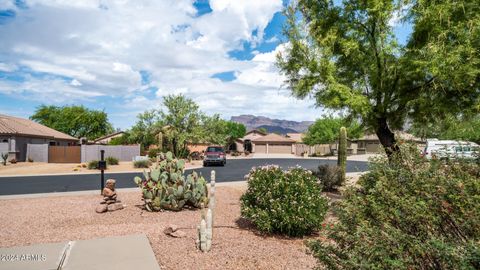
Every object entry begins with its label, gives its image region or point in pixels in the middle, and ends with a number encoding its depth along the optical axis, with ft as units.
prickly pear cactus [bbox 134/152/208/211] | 31.89
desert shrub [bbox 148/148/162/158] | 119.24
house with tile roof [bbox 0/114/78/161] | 101.09
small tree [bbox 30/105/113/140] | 192.54
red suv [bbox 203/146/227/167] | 102.01
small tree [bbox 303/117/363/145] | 186.91
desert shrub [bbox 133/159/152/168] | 92.17
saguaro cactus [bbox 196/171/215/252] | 19.90
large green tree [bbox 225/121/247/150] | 266.40
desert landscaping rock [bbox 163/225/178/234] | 23.27
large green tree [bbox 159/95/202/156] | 132.36
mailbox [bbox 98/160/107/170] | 41.96
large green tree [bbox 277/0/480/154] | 32.58
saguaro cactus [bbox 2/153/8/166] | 94.73
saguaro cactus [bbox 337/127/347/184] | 59.36
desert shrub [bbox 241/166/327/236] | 23.89
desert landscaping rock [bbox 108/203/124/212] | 32.24
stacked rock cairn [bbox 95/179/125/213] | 32.14
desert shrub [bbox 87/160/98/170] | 87.04
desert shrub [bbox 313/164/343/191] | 49.08
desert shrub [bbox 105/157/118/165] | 98.12
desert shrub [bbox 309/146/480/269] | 9.28
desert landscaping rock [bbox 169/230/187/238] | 22.85
